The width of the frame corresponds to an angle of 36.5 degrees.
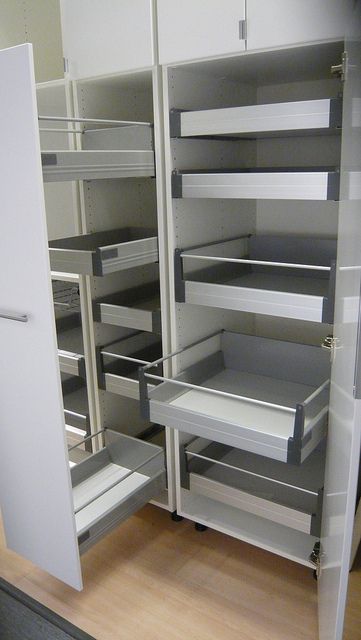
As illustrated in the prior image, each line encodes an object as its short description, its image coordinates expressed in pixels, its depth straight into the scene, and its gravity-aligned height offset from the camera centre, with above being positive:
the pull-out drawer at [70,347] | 2.36 -0.77
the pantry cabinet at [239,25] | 1.47 +0.41
